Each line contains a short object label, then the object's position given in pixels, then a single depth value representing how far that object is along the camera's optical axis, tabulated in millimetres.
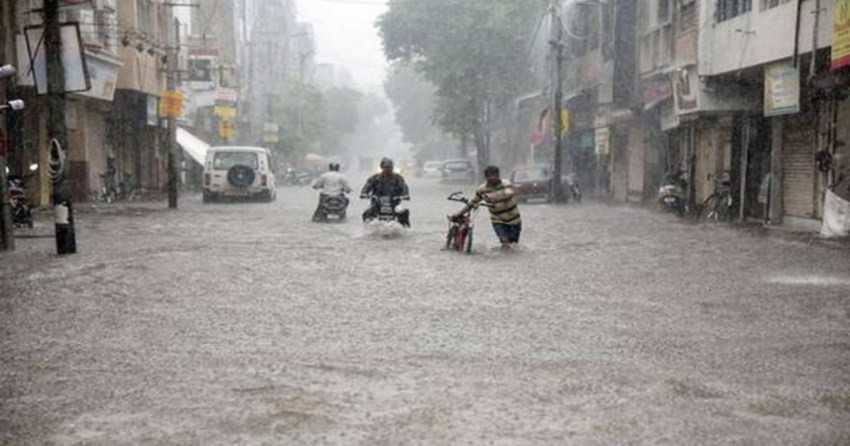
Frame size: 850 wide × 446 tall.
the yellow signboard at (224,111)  46091
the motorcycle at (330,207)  21953
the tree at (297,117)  63875
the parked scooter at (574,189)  32906
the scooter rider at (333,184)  21766
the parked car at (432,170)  71188
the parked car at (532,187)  33031
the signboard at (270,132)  57188
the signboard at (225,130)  49031
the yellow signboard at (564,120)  32500
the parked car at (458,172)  56000
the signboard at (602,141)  34750
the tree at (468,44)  47812
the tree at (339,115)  95062
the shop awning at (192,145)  39781
